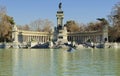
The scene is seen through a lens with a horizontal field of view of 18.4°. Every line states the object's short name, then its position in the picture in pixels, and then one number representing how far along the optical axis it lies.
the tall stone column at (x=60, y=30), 103.00
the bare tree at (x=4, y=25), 101.44
